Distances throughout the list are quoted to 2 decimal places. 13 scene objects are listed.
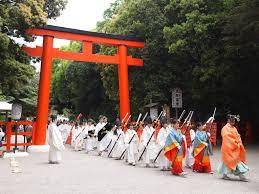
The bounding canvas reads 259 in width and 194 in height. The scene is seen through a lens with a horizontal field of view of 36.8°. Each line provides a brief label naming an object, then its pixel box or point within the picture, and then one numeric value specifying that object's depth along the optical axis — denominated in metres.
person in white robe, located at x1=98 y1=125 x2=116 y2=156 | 18.05
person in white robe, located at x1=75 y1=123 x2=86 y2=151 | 21.92
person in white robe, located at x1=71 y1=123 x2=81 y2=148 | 23.05
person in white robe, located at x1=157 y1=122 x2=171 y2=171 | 12.60
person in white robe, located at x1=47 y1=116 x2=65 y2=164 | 14.55
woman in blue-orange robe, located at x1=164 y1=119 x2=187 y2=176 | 11.17
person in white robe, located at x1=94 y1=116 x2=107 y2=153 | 19.05
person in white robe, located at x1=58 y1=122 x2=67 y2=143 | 28.10
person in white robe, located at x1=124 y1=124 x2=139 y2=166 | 14.35
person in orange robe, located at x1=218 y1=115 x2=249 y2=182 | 10.04
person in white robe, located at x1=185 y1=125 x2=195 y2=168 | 13.46
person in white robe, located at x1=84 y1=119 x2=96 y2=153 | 20.46
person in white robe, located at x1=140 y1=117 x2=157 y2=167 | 13.60
